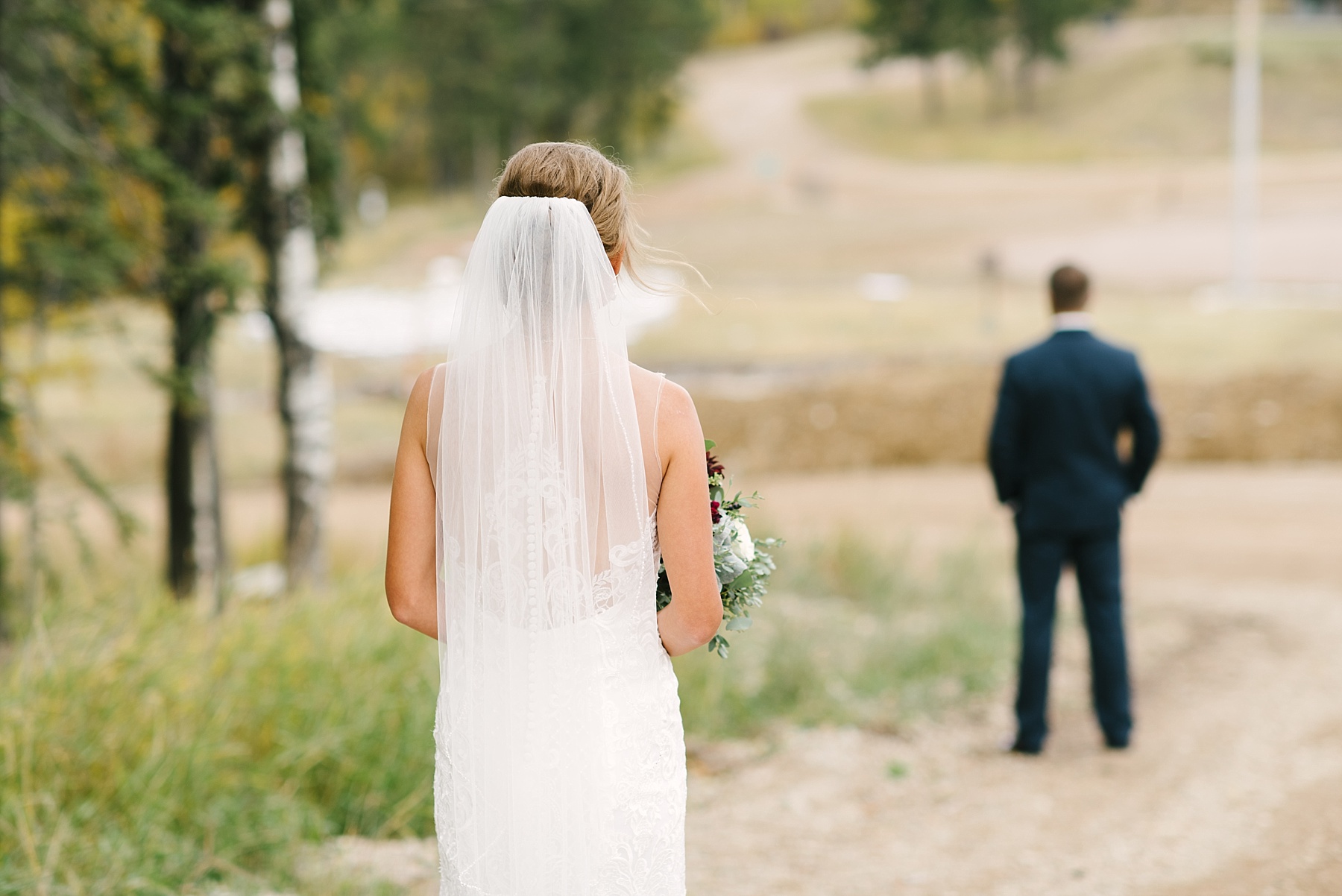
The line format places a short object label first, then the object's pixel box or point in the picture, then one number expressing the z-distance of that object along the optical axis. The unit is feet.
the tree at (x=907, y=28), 183.62
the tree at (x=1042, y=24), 184.14
